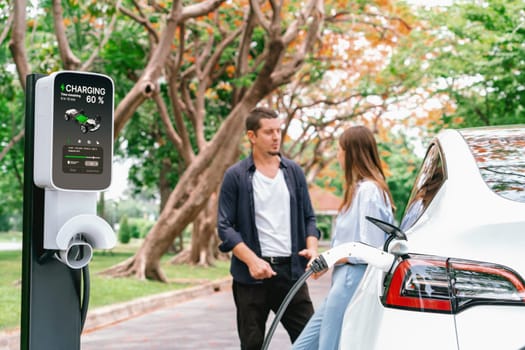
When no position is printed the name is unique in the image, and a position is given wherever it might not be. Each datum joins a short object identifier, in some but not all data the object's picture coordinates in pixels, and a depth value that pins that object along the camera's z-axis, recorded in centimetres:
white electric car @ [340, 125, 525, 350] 258
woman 484
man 530
